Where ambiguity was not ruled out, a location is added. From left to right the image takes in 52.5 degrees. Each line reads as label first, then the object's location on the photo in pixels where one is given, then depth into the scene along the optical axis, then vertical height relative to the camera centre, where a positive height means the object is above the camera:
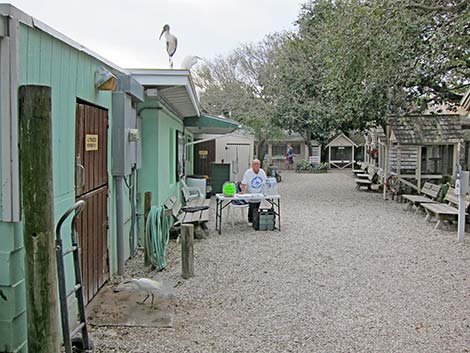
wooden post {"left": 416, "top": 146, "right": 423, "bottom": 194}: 15.09 -0.26
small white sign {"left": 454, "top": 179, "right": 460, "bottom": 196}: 8.60 -0.51
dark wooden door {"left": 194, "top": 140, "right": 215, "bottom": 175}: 18.06 -0.09
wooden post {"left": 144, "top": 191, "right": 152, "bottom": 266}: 6.20 -0.82
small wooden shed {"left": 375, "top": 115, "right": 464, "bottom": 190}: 14.98 +0.40
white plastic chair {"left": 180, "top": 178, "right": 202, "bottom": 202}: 11.96 -0.95
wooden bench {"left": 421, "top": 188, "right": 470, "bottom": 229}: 9.80 -1.08
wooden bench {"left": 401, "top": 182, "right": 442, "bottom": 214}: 12.15 -1.03
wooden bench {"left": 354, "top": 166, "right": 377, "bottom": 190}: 18.53 -0.85
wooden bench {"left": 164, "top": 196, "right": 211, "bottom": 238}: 8.66 -1.14
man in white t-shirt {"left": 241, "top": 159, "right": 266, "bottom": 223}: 9.96 -0.53
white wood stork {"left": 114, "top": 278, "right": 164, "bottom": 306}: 4.73 -1.31
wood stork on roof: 7.83 +1.86
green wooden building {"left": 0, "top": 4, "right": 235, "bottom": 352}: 2.85 +0.12
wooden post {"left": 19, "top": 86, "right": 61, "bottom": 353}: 2.23 -0.29
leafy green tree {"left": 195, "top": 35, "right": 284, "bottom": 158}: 26.56 +4.14
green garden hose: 6.07 -1.04
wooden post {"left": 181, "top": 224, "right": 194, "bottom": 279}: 5.87 -1.16
